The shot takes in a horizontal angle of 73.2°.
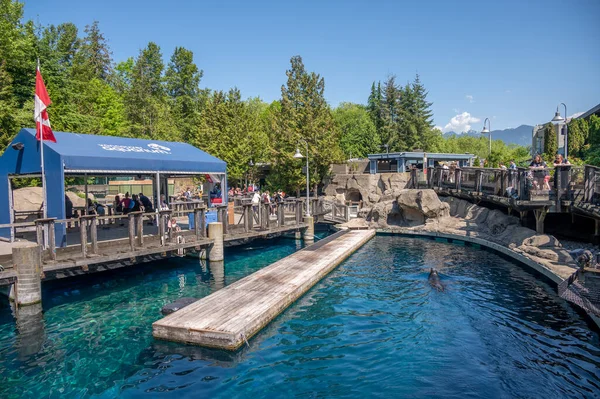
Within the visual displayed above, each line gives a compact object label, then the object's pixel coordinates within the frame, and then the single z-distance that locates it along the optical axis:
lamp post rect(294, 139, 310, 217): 22.81
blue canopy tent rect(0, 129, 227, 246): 12.14
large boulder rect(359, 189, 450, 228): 24.41
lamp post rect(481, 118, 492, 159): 28.35
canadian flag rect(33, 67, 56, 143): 12.09
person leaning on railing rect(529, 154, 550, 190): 15.57
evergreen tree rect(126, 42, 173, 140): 36.19
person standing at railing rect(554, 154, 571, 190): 14.96
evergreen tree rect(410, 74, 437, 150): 49.72
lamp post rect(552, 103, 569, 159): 16.55
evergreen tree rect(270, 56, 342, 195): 31.45
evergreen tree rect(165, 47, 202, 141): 50.06
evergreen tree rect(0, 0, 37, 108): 23.67
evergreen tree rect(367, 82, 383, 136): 53.44
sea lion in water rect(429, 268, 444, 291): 13.22
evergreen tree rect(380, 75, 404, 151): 48.31
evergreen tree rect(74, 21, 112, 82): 52.50
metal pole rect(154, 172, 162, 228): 14.90
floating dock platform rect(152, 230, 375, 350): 8.47
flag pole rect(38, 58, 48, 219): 11.87
